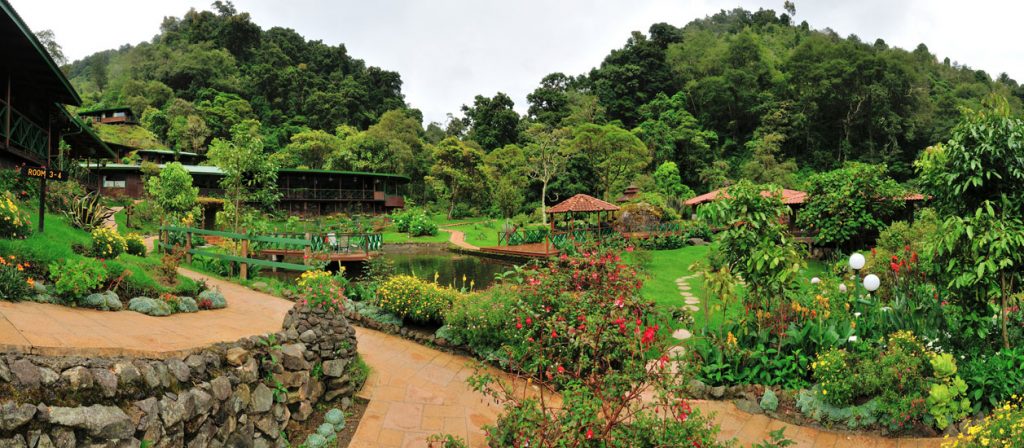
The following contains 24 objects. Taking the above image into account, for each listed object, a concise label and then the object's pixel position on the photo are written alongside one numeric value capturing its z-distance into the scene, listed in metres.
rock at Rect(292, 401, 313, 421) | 5.03
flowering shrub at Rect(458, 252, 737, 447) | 3.51
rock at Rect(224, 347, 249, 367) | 4.46
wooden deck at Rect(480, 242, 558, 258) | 20.36
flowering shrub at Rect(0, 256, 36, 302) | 4.97
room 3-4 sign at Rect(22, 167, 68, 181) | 7.72
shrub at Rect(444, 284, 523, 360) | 6.68
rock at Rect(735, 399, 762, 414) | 5.31
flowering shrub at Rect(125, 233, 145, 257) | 10.46
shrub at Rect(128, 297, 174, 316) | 6.00
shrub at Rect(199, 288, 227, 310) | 7.25
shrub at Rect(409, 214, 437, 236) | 29.75
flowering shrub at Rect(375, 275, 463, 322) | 7.99
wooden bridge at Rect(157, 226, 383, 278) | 13.89
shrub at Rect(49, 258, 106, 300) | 5.49
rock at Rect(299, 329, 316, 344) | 5.55
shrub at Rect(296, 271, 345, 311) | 6.02
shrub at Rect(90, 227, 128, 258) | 7.79
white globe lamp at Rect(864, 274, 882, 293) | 6.43
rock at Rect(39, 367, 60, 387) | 3.02
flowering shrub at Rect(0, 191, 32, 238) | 6.60
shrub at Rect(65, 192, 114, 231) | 11.40
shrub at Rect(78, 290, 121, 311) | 5.61
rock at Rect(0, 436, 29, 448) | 2.64
